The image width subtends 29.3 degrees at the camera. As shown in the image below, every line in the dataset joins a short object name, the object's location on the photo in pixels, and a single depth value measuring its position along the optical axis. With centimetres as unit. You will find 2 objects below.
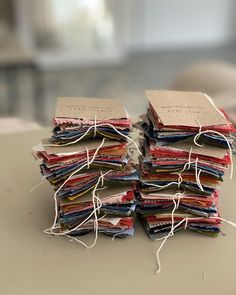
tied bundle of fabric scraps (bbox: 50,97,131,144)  70
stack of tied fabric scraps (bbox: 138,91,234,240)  70
